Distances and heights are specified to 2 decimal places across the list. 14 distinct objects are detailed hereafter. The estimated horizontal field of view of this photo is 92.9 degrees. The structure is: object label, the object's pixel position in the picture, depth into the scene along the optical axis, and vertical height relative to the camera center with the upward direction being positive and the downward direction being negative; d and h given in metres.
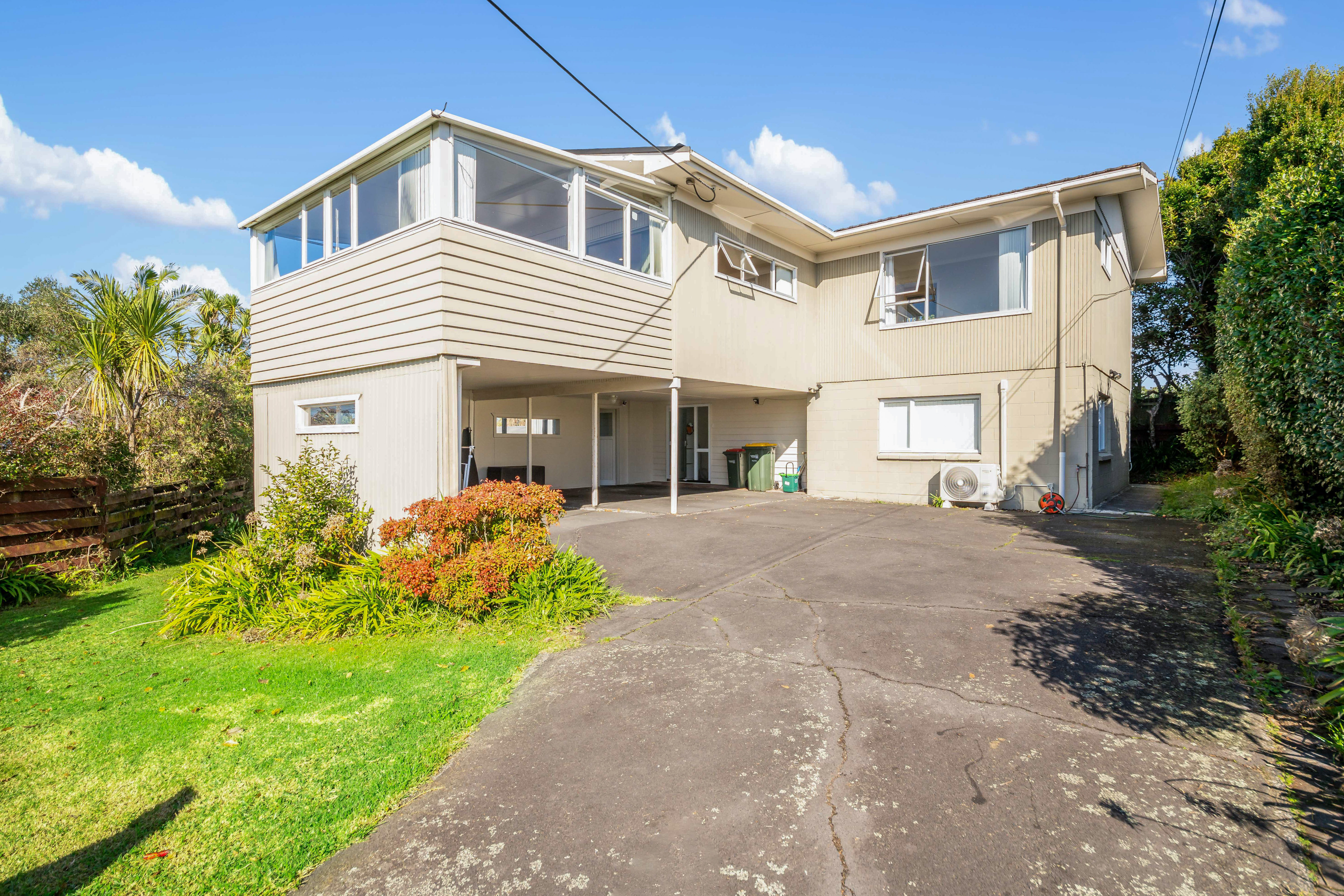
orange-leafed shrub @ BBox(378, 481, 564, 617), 5.68 -0.84
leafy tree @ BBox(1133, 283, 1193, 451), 22.02 +4.26
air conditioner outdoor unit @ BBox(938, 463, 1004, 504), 11.85 -0.50
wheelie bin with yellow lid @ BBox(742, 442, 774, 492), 15.91 -0.29
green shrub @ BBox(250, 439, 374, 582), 6.47 -0.76
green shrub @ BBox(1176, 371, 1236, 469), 15.53 +0.82
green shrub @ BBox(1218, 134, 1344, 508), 4.86 +1.23
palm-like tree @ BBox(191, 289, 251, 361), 21.61 +5.03
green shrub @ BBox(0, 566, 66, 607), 6.90 -1.45
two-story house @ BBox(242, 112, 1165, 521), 7.88 +2.25
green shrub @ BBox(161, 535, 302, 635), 5.94 -1.35
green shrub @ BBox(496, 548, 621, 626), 5.72 -1.31
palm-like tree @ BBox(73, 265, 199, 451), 10.41 +1.83
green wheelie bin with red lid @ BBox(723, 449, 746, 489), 16.45 -0.26
